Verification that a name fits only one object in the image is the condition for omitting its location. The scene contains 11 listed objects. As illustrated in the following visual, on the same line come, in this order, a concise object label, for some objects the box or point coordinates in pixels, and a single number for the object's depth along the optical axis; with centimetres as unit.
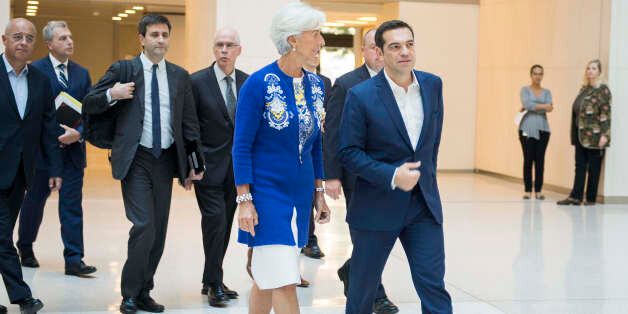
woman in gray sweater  1381
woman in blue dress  447
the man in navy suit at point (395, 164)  456
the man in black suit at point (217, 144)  662
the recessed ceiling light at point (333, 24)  2162
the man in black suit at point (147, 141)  604
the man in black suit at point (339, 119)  586
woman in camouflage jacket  1300
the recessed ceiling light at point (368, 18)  2028
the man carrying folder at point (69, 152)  747
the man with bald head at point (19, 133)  597
